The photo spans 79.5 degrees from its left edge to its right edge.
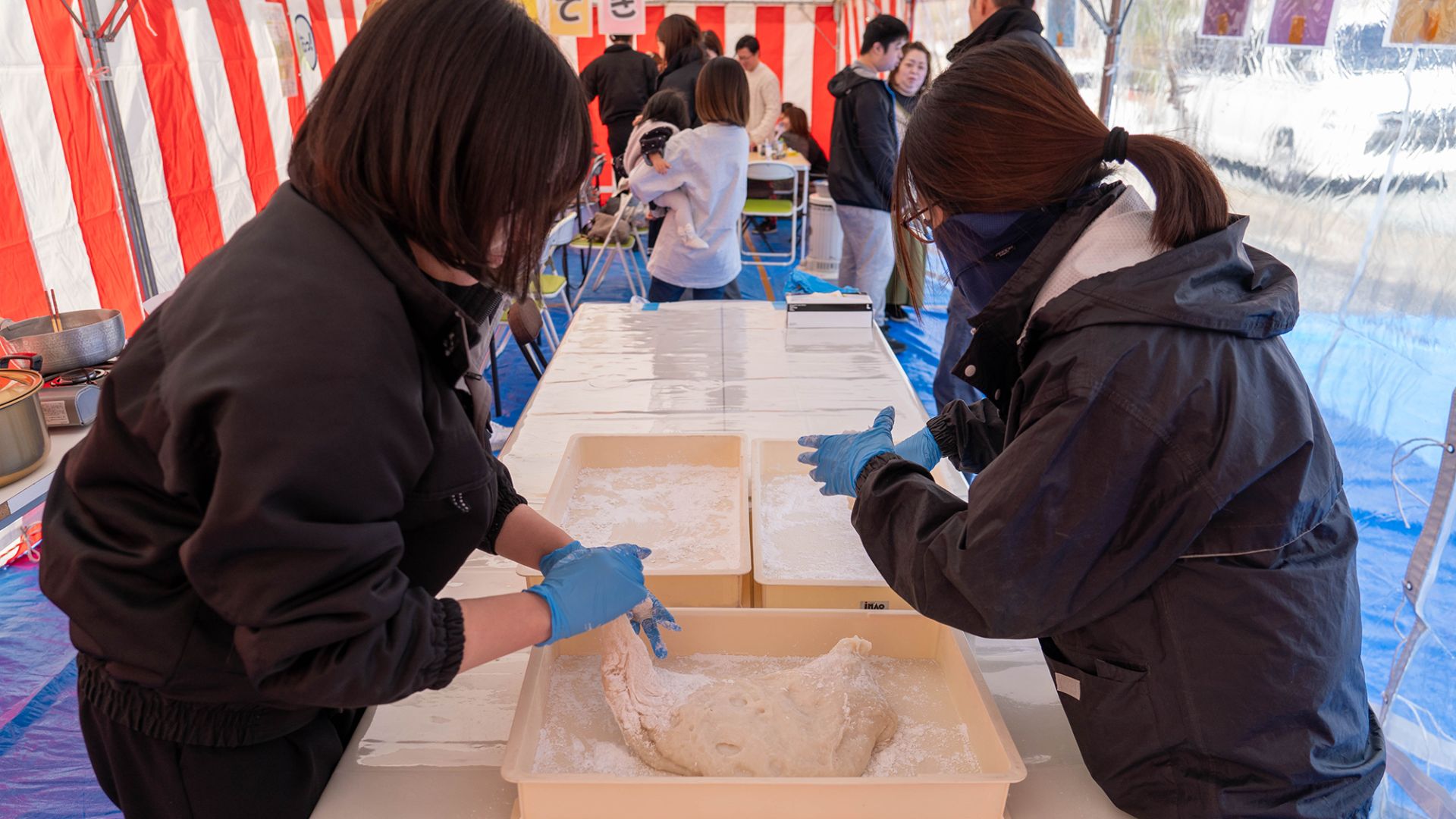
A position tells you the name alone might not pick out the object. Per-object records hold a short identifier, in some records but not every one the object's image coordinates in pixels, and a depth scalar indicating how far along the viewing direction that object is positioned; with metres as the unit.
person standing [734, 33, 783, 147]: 8.89
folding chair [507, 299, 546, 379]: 3.65
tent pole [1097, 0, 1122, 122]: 3.62
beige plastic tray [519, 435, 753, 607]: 1.48
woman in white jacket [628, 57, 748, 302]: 4.16
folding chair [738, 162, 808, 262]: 7.14
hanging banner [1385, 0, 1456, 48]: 1.84
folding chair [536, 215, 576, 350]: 4.89
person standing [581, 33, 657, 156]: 7.23
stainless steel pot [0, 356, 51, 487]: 1.80
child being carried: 4.32
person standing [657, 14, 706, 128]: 6.06
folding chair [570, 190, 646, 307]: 6.22
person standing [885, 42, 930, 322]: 5.29
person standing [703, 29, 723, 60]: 7.33
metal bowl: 2.21
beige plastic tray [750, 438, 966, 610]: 1.46
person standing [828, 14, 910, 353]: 5.04
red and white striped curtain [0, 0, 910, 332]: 3.35
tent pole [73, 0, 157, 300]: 3.38
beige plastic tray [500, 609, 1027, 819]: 1.01
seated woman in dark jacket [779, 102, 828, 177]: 9.14
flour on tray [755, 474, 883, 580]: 1.55
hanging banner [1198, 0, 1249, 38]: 2.70
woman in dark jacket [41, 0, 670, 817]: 0.76
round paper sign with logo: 5.85
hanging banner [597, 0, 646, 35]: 7.43
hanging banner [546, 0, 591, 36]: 7.89
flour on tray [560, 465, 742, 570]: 1.64
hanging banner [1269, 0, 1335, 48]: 2.28
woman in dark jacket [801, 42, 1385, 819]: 0.93
